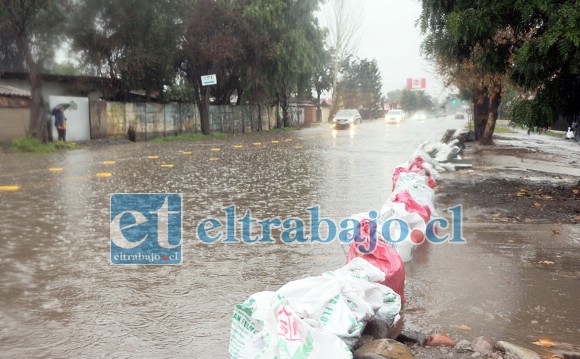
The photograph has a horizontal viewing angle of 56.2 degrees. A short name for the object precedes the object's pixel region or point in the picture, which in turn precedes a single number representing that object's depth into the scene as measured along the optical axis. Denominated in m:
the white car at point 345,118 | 40.91
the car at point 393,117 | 51.97
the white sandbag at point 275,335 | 2.83
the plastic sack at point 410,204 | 5.95
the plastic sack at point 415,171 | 8.20
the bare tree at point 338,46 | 56.25
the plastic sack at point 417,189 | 6.67
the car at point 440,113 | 100.32
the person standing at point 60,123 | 22.69
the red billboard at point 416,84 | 121.31
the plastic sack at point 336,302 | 3.15
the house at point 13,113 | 21.48
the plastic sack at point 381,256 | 4.11
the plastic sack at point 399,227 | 5.34
